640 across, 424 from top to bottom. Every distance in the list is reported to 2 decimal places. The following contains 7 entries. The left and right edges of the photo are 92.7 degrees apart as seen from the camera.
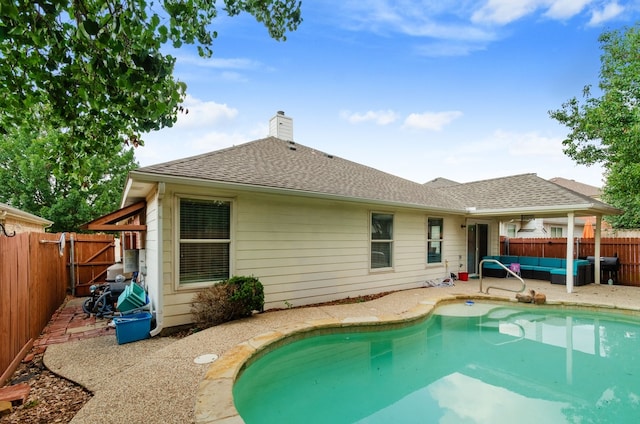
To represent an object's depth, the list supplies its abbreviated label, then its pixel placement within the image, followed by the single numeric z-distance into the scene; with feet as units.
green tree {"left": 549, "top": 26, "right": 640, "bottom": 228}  29.19
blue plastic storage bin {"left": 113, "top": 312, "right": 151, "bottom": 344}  16.03
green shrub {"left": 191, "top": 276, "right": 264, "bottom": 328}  17.65
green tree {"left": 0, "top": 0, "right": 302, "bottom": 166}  7.93
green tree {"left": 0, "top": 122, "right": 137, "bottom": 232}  61.82
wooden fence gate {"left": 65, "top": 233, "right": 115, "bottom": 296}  32.19
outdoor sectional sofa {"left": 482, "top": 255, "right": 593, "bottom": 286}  33.30
